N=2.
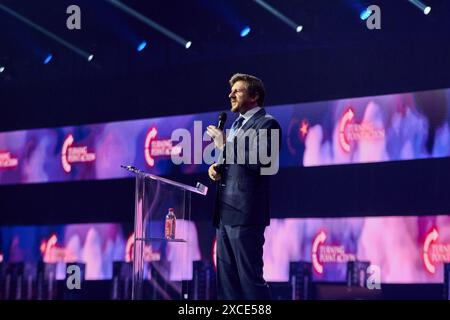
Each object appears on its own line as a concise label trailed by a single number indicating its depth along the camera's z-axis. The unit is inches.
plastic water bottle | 326.6
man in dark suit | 293.1
